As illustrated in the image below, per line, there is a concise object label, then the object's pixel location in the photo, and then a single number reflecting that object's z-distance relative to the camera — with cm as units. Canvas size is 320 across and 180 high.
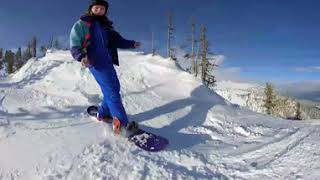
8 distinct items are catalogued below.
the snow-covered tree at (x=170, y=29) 2728
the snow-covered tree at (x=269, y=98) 3050
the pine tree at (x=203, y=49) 2693
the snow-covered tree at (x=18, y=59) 3459
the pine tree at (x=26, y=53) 3594
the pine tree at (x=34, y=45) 3443
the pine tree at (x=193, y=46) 2658
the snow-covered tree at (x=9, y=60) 3358
